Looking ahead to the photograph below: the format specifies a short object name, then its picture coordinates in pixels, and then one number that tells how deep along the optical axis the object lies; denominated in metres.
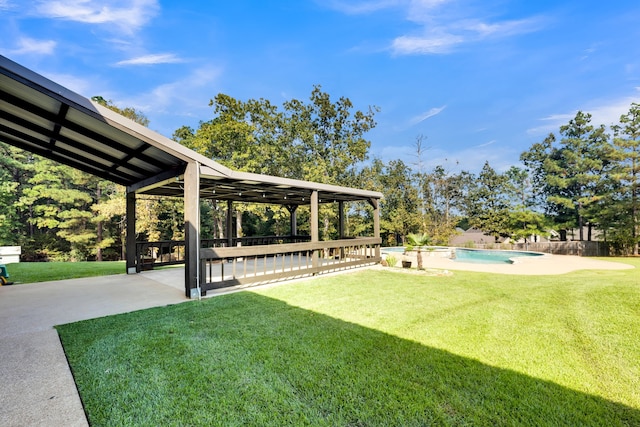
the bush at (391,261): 9.29
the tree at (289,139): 15.12
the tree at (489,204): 26.98
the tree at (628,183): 16.09
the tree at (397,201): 23.34
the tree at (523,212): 22.84
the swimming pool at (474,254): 14.27
